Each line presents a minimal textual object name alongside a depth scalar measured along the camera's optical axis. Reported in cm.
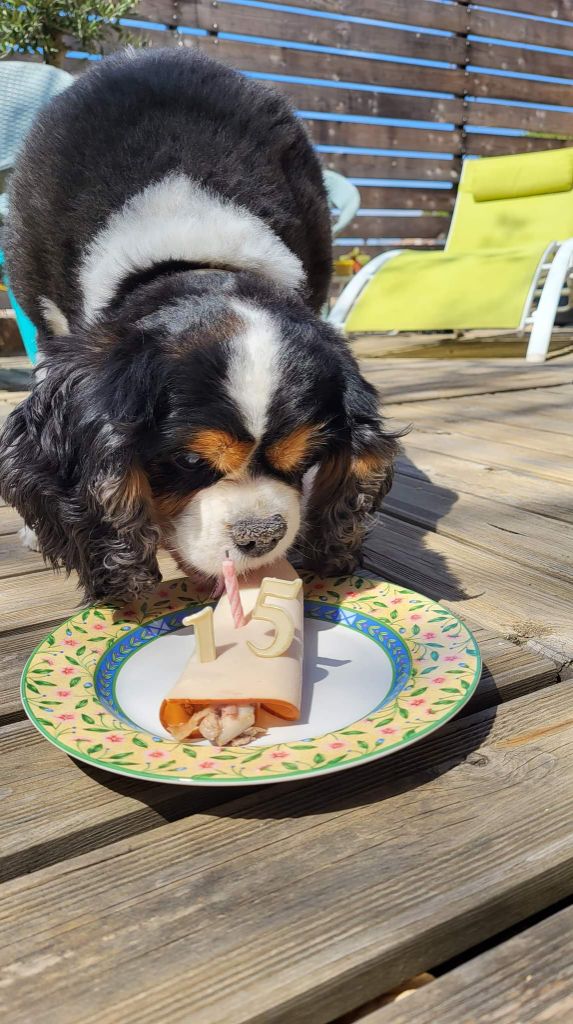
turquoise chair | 113
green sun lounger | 184
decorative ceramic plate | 29
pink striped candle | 39
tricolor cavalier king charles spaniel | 43
